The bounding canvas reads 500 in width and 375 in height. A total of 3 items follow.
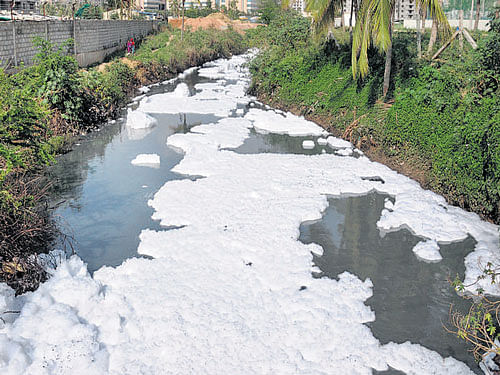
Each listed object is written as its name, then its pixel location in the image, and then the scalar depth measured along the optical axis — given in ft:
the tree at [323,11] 46.53
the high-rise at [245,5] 437.09
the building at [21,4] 87.34
